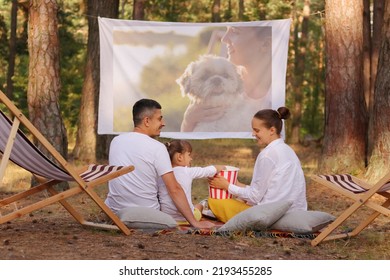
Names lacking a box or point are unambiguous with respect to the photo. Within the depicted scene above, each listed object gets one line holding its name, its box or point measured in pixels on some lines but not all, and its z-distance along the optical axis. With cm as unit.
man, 786
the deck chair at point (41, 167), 695
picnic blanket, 771
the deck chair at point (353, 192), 706
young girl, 814
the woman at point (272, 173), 786
